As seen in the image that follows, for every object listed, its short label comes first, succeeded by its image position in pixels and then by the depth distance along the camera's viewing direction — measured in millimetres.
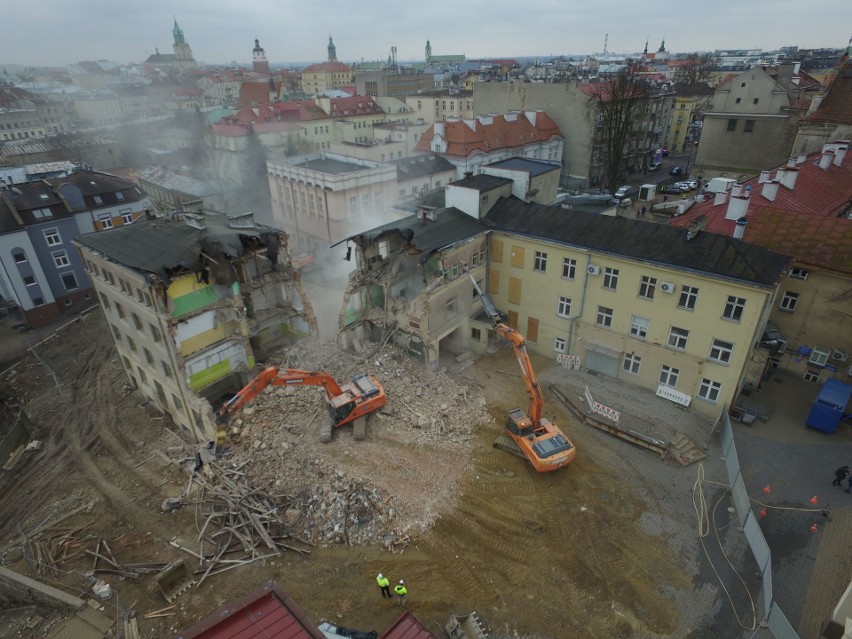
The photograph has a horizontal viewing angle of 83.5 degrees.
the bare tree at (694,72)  105569
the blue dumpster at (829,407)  22875
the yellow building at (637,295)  22688
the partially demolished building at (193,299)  22969
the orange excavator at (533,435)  21061
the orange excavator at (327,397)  22625
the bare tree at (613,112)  51000
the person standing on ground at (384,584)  16172
